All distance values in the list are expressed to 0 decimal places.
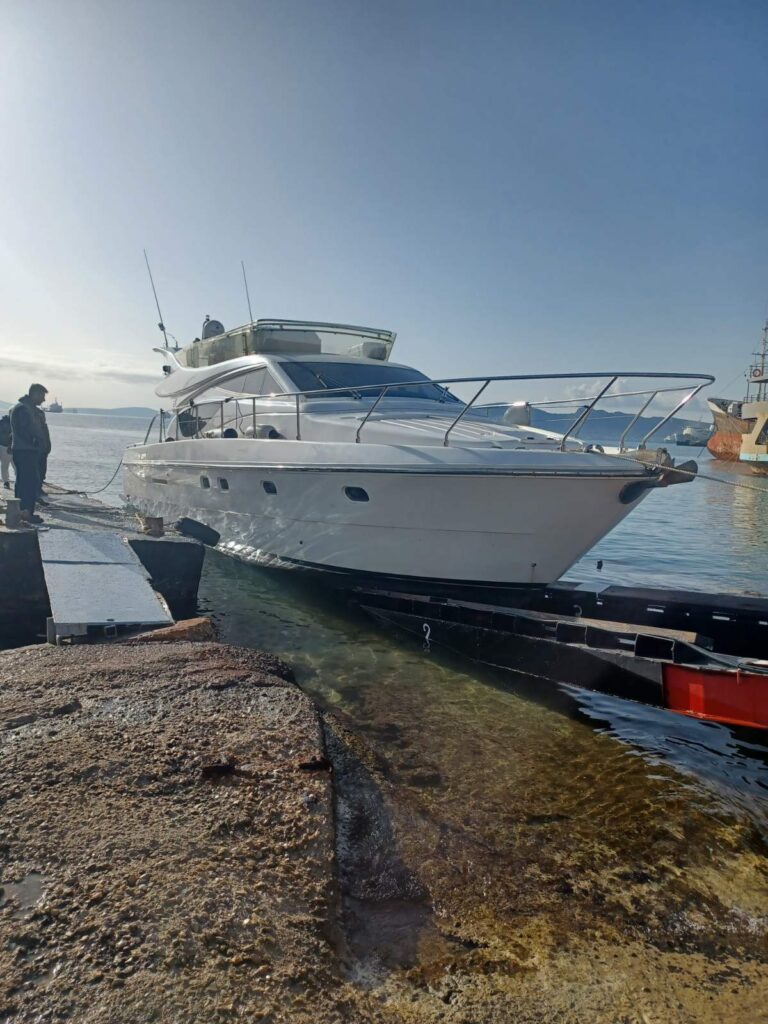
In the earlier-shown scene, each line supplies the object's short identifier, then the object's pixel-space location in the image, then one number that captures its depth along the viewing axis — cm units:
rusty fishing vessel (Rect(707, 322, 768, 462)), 4278
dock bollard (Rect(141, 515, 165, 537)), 760
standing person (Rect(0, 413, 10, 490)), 1073
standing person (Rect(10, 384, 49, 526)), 780
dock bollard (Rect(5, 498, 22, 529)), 679
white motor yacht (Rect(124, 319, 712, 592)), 542
